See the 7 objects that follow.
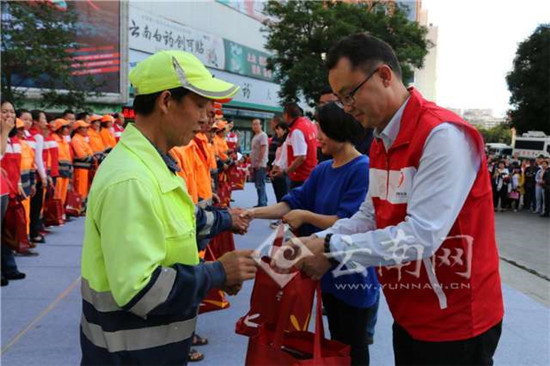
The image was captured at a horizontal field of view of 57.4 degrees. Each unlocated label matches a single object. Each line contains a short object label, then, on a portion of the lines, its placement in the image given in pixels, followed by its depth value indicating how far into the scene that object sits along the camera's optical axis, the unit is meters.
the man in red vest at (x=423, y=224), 1.68
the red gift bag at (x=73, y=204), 8.78
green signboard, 28.73
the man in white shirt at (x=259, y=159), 10.16
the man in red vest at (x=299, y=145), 6.27
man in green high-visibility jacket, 1.39
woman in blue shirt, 2.68
